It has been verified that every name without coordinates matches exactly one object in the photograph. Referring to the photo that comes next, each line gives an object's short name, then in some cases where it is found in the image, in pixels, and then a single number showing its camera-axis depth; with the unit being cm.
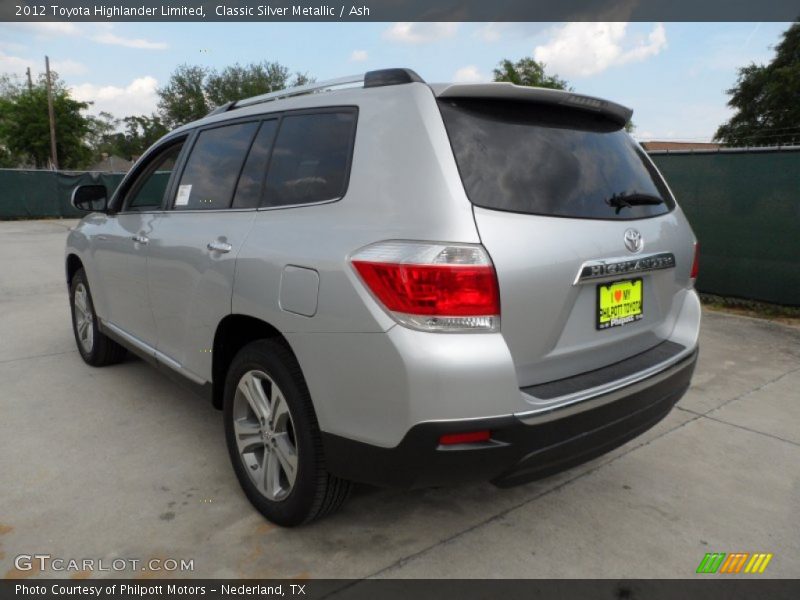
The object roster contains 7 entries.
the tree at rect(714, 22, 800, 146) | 3778
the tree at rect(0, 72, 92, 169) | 3941
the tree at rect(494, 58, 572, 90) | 4981
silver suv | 196
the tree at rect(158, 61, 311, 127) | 5925
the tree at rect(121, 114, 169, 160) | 6206
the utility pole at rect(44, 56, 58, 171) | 3472
